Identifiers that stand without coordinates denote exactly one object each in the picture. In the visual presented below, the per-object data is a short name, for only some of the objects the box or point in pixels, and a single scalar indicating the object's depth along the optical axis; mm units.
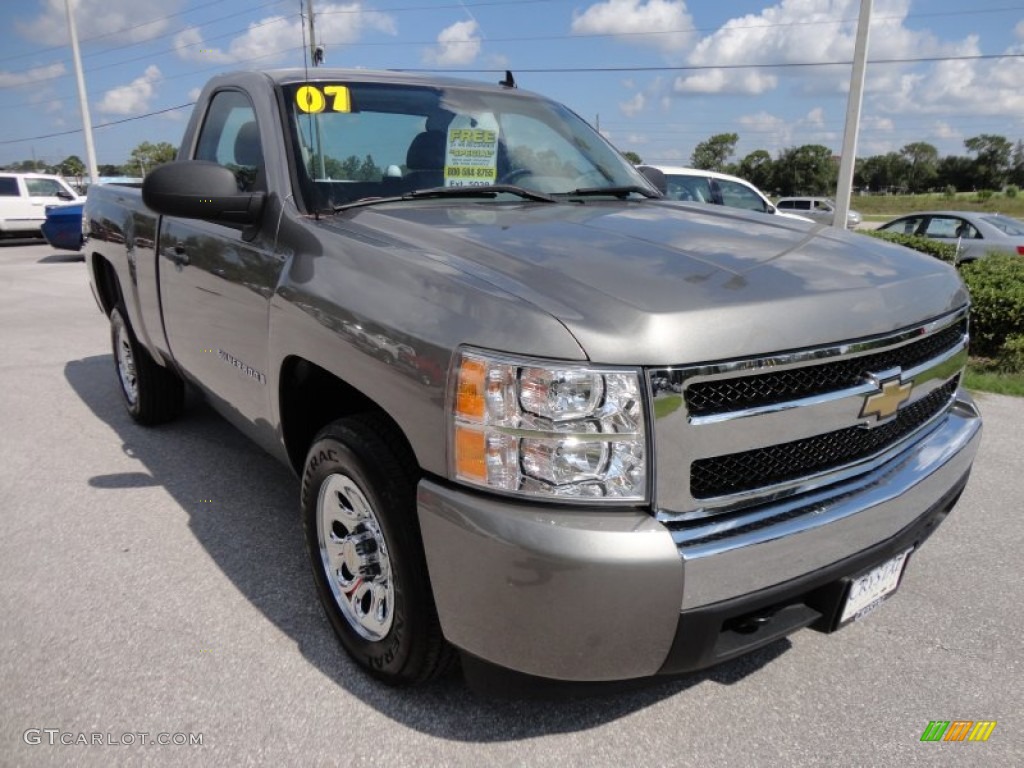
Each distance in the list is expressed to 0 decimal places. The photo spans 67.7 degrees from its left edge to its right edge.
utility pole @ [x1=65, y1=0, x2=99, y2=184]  22688
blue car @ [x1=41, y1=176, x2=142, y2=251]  14867
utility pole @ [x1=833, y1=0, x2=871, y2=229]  11641
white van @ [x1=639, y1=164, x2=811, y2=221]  10766
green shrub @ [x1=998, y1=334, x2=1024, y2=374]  6484
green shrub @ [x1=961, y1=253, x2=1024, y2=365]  6527
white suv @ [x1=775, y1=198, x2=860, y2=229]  30622
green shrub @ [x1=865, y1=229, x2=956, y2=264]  9672
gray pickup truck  1694
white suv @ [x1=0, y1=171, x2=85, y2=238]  18453
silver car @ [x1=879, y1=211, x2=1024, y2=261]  13234
